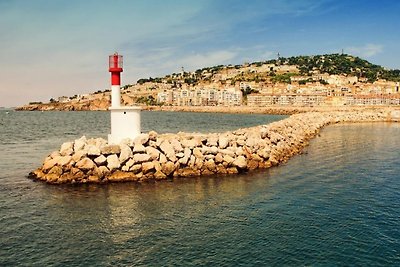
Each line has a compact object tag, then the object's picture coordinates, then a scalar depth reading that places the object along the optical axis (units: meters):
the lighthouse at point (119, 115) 19.61
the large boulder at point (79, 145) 18.15
